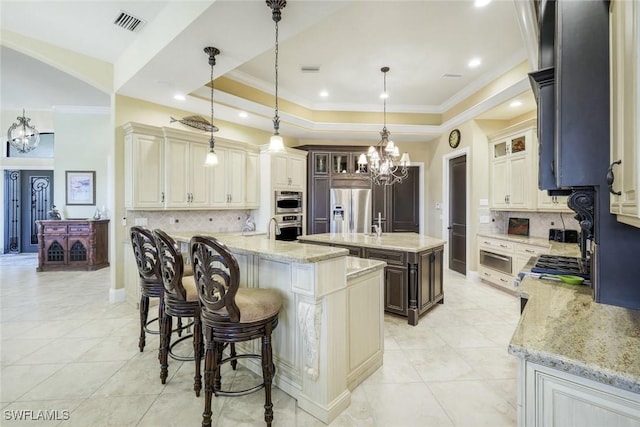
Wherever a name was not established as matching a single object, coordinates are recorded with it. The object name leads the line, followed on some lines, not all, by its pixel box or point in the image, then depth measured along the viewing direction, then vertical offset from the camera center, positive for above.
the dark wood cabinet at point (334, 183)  6.25 +0.62
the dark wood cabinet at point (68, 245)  5.95 -0.65
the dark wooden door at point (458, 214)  5.52 -0.03
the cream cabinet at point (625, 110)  0.89 +0.34
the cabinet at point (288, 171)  5.45 +0.80
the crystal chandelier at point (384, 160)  3.97 +0.73
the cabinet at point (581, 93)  1.23 +0.50
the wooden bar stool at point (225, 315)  1.62 -0.60
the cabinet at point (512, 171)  4.33 +0.64
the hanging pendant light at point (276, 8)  2.16 +1.51
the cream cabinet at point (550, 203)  3.91 +0.13
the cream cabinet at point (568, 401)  0.82 -0.56
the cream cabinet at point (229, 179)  4.80 +0.56
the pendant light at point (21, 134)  5.57 +1.47
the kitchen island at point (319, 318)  1.80 -0.71
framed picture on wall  6.38 +0.55
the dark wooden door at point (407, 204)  6.64 +0.19
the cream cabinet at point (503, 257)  4.13 -0.67
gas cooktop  1.92 -0.38
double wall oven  5.50 -0.01
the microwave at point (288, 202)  5.48 +0.20
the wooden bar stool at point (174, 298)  2.04 -0.61
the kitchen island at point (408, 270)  3.36 -0.67
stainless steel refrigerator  6.24 +0.03
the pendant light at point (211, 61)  2.84 +1.51
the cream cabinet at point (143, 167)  3.92 +0.62
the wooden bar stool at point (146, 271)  2.38 -0.48
